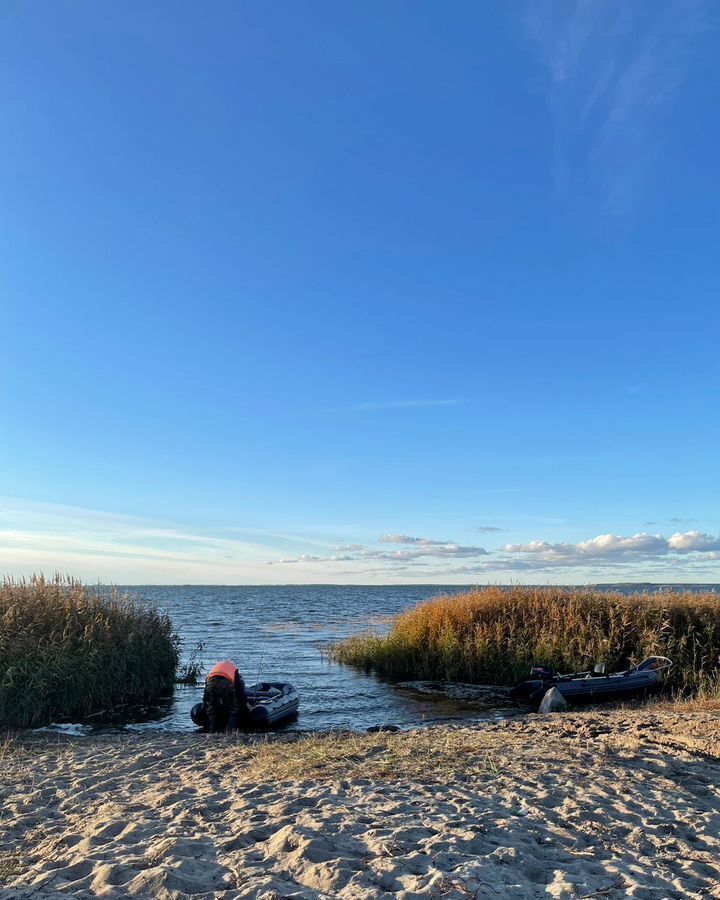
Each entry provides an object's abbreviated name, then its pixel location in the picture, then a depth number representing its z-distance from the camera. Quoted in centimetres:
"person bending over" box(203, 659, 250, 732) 1243
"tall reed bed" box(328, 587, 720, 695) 1741
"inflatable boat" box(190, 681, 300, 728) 1287
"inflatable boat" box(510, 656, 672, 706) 1506
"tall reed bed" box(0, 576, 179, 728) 1253
